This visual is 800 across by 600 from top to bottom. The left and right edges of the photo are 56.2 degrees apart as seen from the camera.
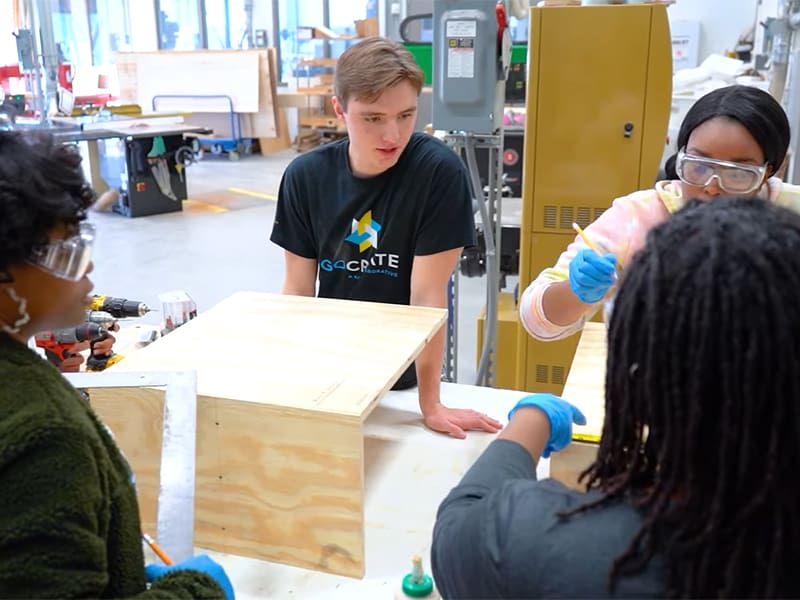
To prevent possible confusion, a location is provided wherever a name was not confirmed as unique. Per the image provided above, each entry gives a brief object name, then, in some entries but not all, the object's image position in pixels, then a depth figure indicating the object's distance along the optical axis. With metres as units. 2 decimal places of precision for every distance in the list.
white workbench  1.15
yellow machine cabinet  2.55
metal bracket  1.00
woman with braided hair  0.58
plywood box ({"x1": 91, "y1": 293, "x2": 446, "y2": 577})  1.04
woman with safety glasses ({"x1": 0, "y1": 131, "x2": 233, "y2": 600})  0.66
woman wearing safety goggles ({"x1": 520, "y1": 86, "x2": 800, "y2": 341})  1.29
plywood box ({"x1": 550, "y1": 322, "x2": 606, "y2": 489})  1.06
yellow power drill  1.62
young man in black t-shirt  1.54
